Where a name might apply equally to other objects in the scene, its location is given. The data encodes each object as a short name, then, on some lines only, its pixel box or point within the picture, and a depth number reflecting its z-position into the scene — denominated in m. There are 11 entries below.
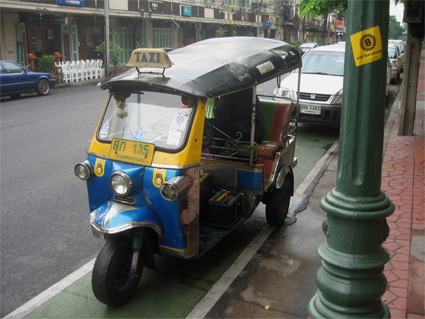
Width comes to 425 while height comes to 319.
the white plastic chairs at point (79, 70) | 21.94
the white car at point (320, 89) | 10.23
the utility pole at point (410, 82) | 9.39
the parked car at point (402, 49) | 23.75
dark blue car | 16.20
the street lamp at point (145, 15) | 28.39
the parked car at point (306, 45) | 41.97
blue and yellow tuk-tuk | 3.95
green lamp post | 2.27
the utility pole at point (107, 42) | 23.24
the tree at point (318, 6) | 9.46
